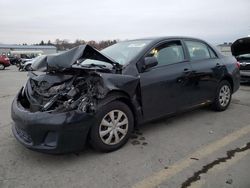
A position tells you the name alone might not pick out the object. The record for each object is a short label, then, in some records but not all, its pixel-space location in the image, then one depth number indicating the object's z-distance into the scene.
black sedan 2.26
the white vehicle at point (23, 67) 16.02
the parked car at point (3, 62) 17.31
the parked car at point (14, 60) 25.96
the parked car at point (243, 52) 4.86
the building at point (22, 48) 45.24
